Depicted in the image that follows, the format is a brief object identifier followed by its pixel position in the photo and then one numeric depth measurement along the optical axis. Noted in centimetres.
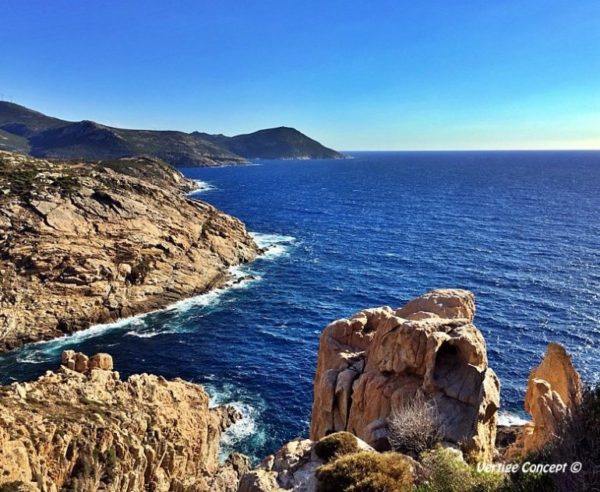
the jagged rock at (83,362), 4486
